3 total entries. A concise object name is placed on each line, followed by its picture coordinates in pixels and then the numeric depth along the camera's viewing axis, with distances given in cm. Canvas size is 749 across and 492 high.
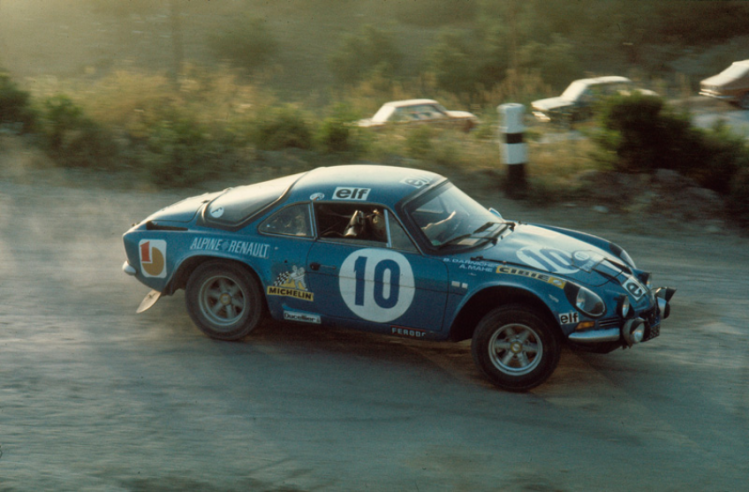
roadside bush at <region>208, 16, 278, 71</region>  3622
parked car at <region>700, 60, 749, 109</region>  2186
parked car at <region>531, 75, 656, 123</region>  1905
